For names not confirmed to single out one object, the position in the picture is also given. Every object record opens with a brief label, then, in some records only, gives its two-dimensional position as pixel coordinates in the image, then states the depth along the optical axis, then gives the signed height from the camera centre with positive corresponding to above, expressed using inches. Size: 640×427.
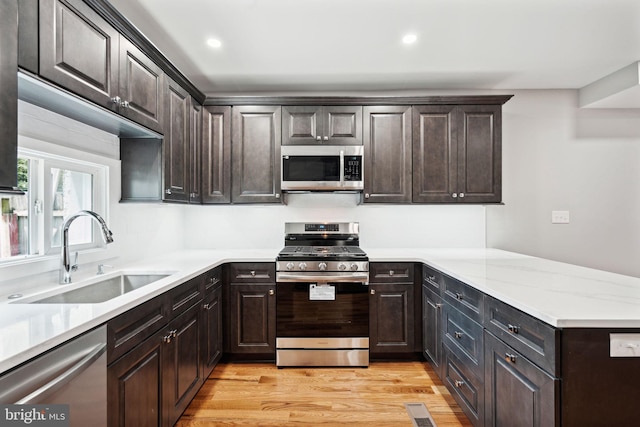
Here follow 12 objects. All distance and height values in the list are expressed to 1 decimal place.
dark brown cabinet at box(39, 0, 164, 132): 51.9 +29.4
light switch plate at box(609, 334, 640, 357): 46.5 -18.7
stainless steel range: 107.0 -31.2
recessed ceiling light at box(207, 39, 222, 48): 94.2 +50.2
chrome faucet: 67.2 -4.8
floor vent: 79.1 -50.2
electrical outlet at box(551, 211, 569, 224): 129.9 -1.3
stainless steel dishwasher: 36.0 -20.0
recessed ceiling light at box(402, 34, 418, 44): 91.7 +49.8
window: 65.7 +2.5
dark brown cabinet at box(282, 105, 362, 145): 119.9 +32.1
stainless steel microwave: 118.4 +17.0
